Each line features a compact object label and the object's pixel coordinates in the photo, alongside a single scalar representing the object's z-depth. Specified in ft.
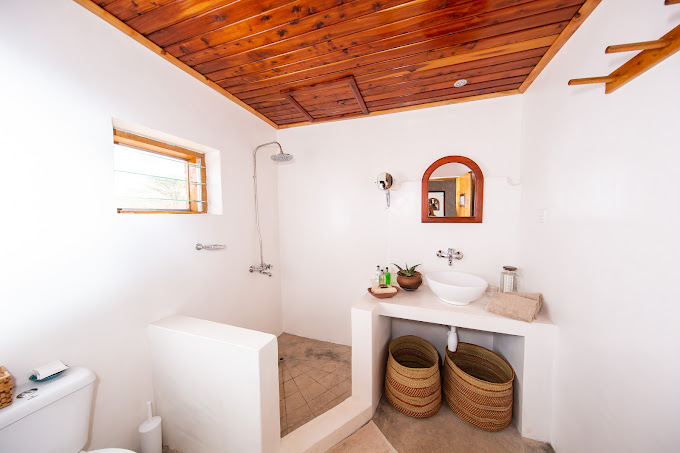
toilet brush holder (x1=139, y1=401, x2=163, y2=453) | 3.86
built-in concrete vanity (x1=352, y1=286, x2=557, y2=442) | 4.31
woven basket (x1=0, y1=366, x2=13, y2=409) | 2.47
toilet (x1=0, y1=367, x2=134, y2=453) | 2.48
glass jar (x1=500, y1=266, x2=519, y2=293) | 5.53
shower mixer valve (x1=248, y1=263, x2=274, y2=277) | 6.81
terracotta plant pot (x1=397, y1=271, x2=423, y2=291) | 5.81
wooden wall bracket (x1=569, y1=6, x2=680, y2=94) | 2.10
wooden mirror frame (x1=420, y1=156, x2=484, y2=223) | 6.08
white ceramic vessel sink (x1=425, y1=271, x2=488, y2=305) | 4.90
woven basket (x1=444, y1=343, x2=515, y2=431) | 4.51
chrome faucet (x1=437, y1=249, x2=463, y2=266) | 6.35
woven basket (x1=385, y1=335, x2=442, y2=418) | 4.82
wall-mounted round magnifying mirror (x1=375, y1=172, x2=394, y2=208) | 6.55
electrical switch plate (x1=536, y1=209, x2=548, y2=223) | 4.66
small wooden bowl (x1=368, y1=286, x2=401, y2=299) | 5.46
